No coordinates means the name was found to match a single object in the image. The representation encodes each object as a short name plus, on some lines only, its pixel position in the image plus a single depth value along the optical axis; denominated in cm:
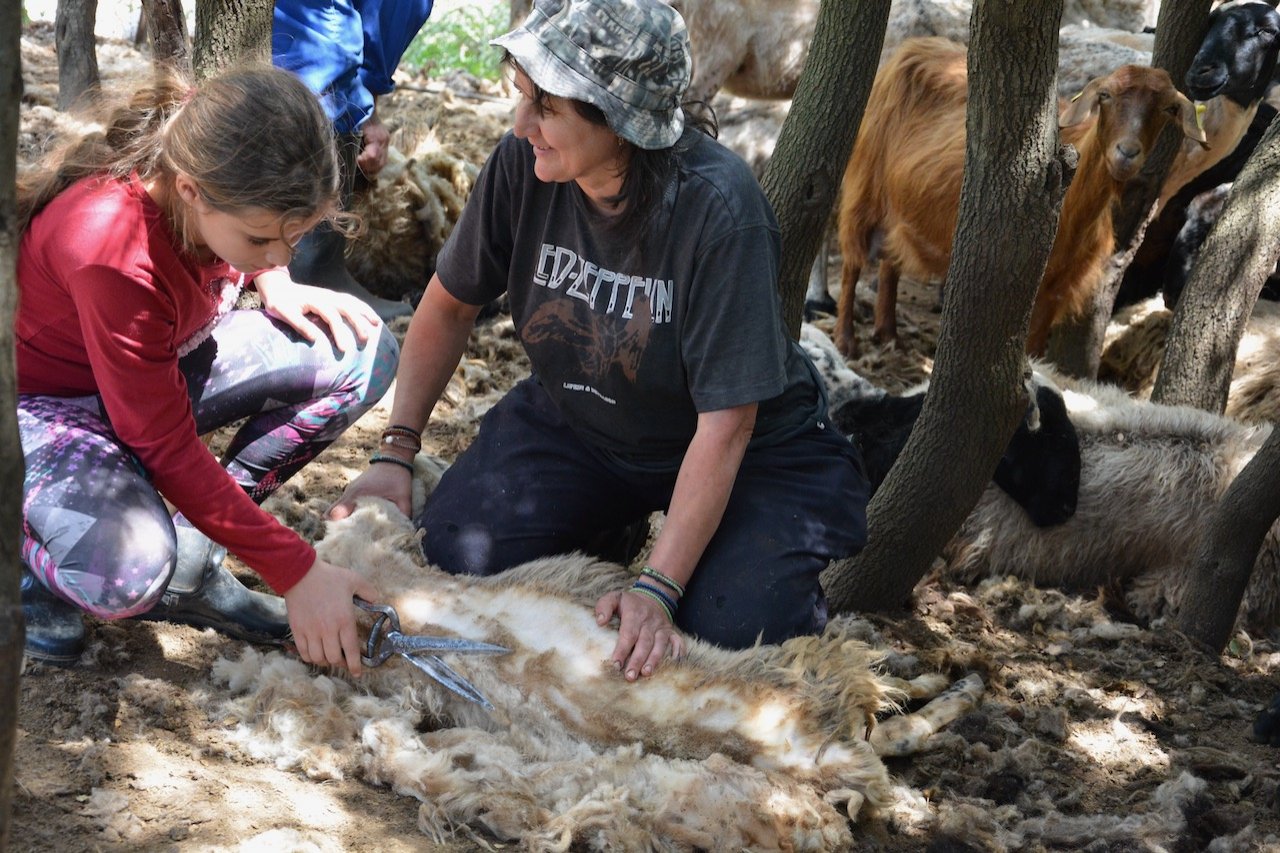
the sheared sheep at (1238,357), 584
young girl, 231
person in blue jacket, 432
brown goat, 539
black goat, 519
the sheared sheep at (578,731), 225
